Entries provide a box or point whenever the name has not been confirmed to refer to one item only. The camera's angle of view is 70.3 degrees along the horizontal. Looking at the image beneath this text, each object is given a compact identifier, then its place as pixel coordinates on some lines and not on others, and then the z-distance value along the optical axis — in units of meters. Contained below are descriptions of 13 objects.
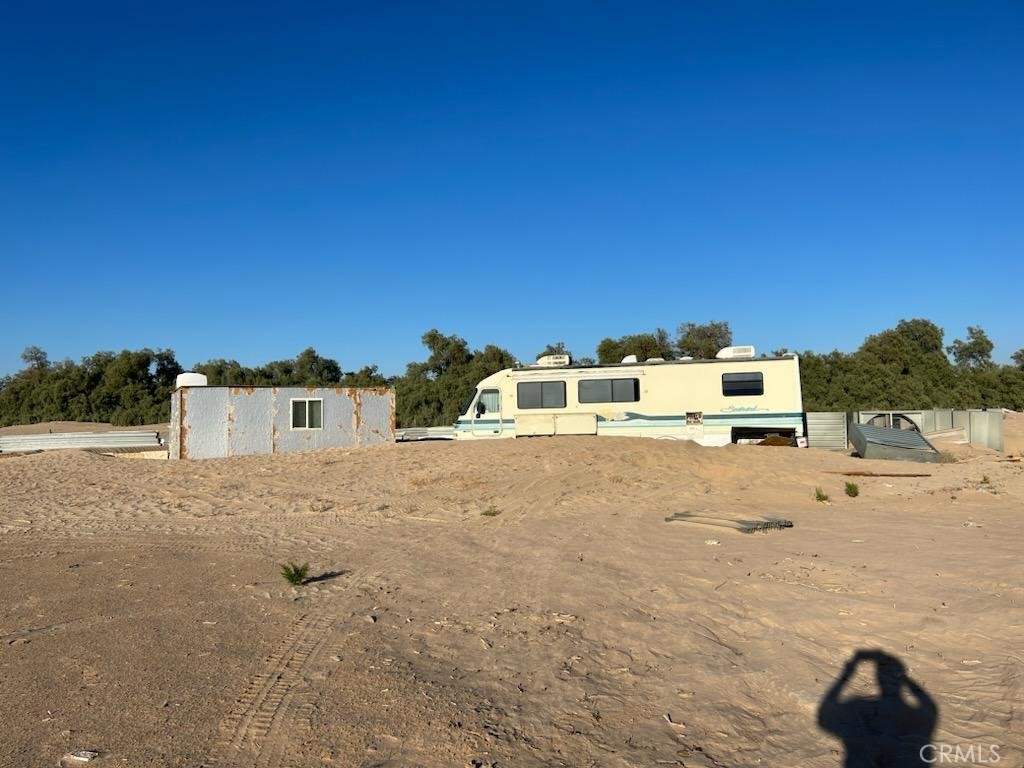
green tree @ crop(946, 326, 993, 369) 68.31
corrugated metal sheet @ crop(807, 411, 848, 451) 22.88
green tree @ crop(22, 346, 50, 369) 61.97
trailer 19.94
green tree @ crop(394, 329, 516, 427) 43.66
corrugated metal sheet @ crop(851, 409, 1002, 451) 24.55
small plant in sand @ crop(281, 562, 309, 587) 6.88
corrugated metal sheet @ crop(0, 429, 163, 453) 26.56
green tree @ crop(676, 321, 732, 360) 50.91
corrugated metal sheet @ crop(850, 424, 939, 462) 18.42
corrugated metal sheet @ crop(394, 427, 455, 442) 29.58
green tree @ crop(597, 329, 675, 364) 45.25
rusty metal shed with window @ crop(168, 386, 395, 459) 21.47
